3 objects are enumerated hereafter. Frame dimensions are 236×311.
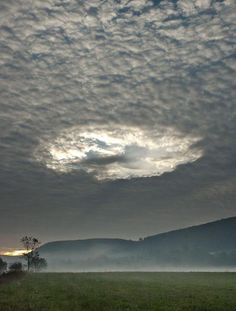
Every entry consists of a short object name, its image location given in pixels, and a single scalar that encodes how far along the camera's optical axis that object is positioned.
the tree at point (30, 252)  177.50
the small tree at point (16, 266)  179.59
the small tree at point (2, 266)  193.12
